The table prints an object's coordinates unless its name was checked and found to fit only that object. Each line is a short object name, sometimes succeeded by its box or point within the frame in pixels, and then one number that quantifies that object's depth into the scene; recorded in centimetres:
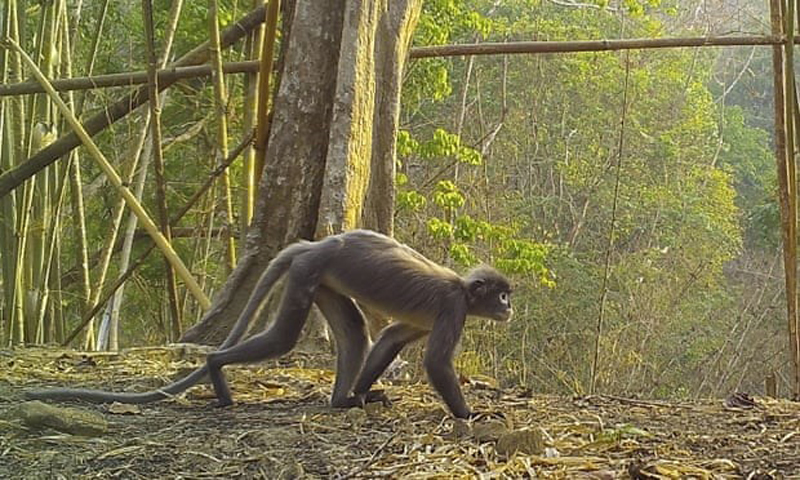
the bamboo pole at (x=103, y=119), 584
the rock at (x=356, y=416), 378
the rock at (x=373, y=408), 396
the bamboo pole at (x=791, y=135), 468
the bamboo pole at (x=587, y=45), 530
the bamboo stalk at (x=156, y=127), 542
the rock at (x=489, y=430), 341
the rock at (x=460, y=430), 347
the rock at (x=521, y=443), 323
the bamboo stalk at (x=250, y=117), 603
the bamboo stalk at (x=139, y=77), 591
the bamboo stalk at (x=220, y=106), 570
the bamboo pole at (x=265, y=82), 554
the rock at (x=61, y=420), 343
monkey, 407
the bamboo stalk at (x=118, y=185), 540
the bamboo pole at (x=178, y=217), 580
